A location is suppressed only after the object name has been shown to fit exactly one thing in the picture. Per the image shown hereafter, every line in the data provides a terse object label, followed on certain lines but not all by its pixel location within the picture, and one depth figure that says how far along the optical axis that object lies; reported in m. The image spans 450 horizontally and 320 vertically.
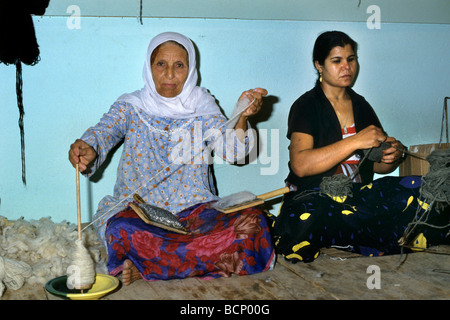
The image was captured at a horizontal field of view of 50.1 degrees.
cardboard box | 3.15
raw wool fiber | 2.20
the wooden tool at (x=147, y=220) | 2.27
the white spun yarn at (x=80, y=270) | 1.94
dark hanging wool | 2.83
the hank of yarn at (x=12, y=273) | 2.16
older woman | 2.29
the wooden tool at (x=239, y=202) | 2.36
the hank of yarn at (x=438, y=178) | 2.36
